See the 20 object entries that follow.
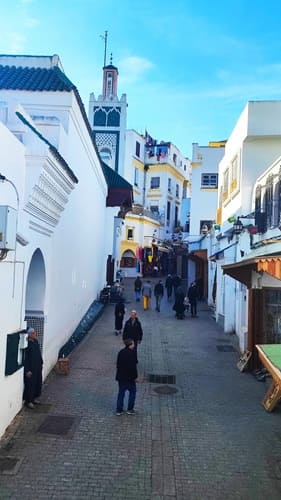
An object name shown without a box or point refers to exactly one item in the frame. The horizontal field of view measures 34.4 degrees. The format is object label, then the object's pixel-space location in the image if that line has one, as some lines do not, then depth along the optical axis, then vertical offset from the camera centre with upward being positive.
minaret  32.75 +11.03
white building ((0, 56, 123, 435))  7.01 +1.26
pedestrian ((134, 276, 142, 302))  24.36 -0.67
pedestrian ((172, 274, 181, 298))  27.48 -0.24
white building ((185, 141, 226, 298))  29.47 +5.65
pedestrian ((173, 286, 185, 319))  19.61 -1.24
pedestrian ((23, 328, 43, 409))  8.05 -1.73
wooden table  5.50 -1.06
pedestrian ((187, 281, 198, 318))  20.44 -1.00
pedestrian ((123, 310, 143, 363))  11.23 -1.35
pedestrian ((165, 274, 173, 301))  27.03 -0.56
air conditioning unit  6.14 +0.59
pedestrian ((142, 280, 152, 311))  21.41 -0.86
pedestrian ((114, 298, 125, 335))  15.04 -1.36
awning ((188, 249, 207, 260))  26.45 +1.48
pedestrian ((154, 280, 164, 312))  21.58 -0.77
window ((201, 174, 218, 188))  29.50 +6.37
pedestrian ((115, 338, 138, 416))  8.02 -1.74
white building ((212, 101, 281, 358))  11.20 +1.71
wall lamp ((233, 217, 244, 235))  13.75 +1.62
